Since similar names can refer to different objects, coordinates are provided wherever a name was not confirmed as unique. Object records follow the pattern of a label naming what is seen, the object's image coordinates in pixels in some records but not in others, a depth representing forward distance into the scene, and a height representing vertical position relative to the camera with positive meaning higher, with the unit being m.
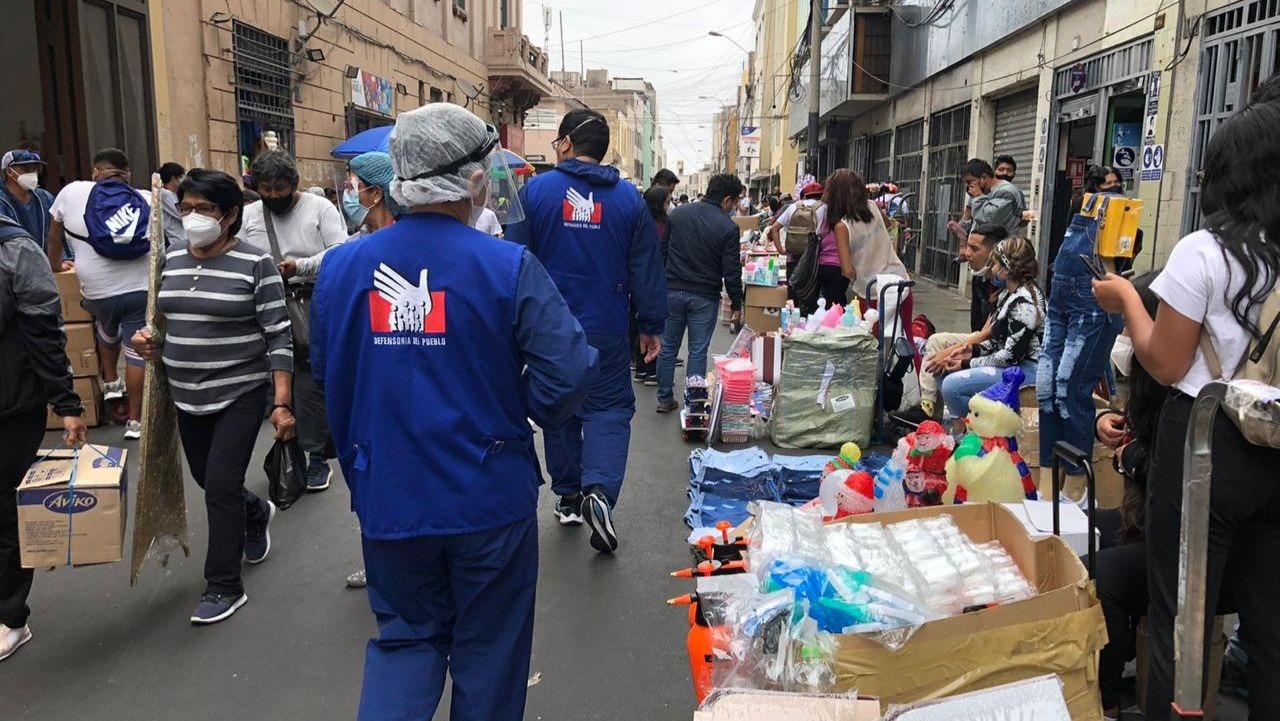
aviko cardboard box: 3.34 -1.16
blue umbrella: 7.71 +0.65
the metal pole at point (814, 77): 18.89 +3.00
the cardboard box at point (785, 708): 2.02 -1.13
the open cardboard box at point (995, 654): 2.12 -1.06
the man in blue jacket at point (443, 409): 2.19 -0.50
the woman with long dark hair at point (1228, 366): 2.07 -0.38
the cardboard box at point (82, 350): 6.59 -1.05
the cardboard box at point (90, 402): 6.62 -1.46
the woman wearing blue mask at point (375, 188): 3.86 +0.10
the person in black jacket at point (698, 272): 6.91 -0.45
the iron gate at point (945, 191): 14.85 +0.43
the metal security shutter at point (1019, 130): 11.88 +1.21
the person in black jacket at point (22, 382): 3.34 -0.66
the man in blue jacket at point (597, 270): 4.49 -0.29
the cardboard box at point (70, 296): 6.56 -0.64
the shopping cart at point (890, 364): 6.11 -1.04
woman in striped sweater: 3.61 -0.59
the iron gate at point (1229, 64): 6.45 +1.19
